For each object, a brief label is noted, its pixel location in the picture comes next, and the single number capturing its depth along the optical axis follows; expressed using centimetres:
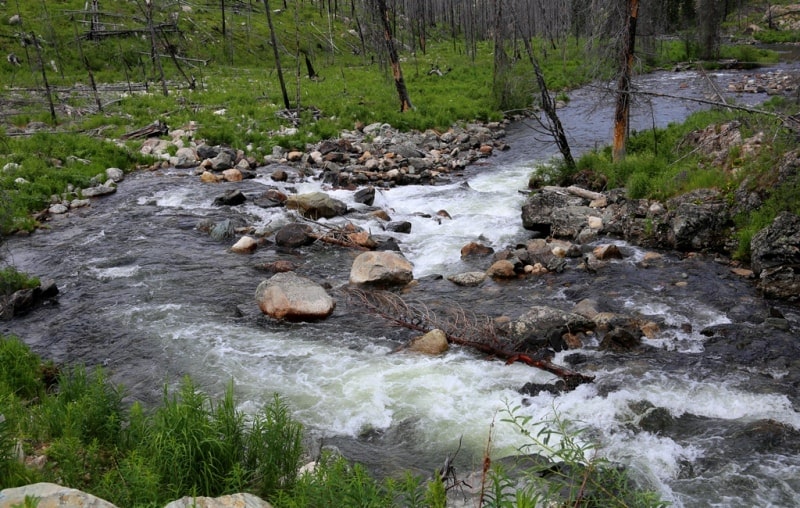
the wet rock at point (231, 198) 1452
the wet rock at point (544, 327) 750
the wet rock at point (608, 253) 1052
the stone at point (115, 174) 1662
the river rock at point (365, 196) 1470
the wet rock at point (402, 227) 1285
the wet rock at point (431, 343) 759
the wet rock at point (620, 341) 740
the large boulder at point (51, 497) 306
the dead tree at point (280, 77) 2338
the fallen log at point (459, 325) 701
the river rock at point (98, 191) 1537
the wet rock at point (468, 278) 992
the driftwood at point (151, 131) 2012
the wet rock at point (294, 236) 1200
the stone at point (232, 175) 1692
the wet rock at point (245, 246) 1168
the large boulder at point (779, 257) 851
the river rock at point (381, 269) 991
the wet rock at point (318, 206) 1348
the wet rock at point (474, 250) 1140
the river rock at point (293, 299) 872
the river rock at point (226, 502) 333
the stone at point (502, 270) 1012
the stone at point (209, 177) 1672
